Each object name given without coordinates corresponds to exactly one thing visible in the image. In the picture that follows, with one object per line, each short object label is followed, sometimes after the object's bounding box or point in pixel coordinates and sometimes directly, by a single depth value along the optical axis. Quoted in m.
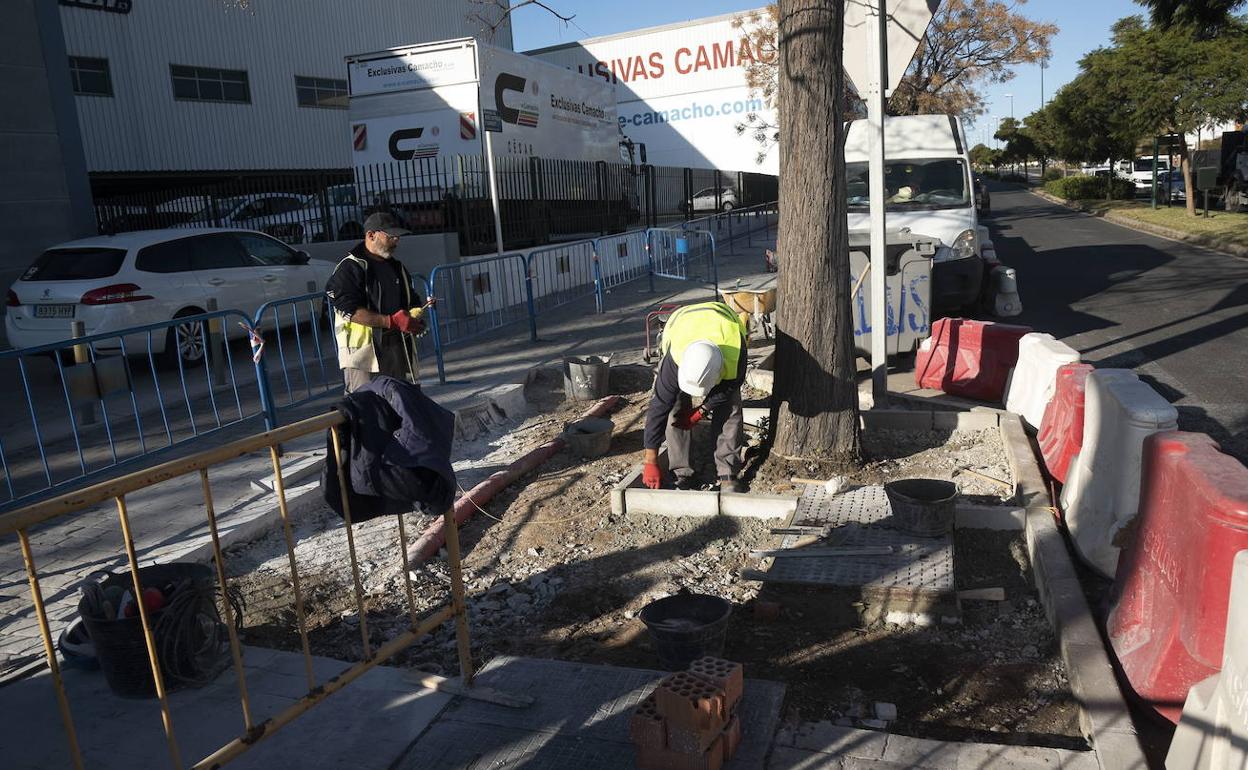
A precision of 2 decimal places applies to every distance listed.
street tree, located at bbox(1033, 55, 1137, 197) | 30.96
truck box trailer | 14.43
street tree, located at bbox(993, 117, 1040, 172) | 71.22
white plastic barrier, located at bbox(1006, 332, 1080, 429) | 6.43
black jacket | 3.30
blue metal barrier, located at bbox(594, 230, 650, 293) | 16.77
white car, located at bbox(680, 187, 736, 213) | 30.90
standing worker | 5.92
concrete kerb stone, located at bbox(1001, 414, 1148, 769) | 3.10
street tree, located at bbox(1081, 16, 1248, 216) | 23.81
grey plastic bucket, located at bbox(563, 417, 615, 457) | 6.83
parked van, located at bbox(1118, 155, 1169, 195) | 44.41
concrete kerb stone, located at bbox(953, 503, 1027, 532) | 5.11
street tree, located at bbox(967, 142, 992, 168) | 110.38
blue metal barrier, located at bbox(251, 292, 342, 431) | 6.57
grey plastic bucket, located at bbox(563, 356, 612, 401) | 8.45
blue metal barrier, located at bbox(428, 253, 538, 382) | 11.59
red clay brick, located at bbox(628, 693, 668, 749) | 3.03
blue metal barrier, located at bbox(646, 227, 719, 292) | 15.62
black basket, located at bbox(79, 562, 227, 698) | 3.64
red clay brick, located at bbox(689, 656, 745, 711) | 3.11
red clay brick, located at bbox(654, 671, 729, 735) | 2.96
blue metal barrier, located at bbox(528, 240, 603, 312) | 14.83
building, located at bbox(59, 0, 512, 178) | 22.41
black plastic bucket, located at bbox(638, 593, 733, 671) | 3.77
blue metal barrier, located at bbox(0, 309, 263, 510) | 6.05
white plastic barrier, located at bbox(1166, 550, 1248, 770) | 2.61
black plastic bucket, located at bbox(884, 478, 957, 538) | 4.70
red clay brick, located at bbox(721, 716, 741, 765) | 3.12
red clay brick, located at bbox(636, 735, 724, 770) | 3.00
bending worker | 5.34
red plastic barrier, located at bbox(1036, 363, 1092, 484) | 5.30
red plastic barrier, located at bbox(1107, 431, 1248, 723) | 3.02
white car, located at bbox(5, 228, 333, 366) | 9.76
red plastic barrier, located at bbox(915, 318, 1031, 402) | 7.76
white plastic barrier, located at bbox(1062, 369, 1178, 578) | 4.22
